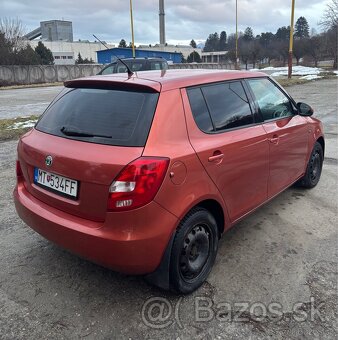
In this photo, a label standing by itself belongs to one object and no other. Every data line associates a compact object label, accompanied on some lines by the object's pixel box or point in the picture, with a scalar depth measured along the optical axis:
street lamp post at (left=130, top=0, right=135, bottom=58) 27.69
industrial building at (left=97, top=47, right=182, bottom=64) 47.06
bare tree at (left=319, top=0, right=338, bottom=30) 42.56
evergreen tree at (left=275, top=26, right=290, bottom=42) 96.96
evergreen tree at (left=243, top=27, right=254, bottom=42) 103.91
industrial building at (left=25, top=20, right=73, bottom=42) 85.25
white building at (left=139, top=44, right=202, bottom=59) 73.31
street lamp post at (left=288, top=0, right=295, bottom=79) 23.29
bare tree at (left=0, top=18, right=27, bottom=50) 41.25
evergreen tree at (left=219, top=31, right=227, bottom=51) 108.40
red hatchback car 2.44
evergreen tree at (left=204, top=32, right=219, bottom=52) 114.92
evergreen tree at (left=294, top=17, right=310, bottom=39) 104.62
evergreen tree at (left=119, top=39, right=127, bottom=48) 86.47
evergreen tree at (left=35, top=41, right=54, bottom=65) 51.20
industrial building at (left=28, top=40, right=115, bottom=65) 75.25
